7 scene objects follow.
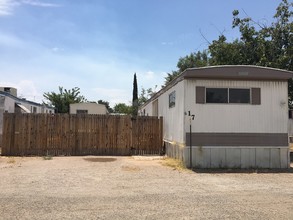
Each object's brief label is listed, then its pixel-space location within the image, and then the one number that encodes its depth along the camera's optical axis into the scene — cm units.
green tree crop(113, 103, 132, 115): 3387
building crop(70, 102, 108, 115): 2098
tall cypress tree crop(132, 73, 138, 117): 2954
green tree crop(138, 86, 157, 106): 3066
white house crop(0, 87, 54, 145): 1512
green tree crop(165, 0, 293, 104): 1200
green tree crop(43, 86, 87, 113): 3126
